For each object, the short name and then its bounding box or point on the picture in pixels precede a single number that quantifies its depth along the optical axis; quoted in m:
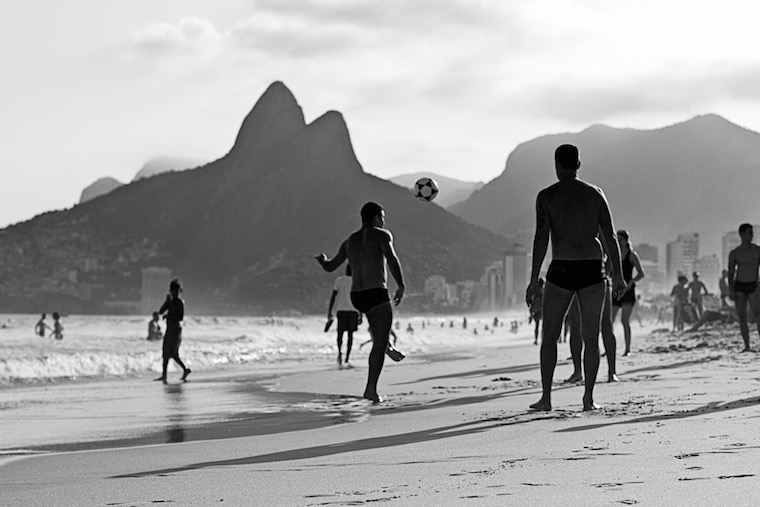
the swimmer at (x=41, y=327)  41.78
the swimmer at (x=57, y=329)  38.15
